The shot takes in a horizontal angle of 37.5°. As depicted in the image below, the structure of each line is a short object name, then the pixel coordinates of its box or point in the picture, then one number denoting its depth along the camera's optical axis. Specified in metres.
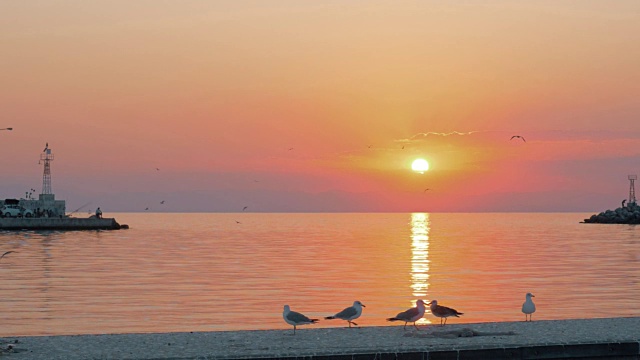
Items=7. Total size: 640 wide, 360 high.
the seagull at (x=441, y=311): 25.80
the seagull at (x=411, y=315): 24.72
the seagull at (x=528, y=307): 27.70
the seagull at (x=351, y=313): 25.23
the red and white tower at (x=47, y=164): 173.50
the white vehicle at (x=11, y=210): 185.25
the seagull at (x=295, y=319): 24.06
